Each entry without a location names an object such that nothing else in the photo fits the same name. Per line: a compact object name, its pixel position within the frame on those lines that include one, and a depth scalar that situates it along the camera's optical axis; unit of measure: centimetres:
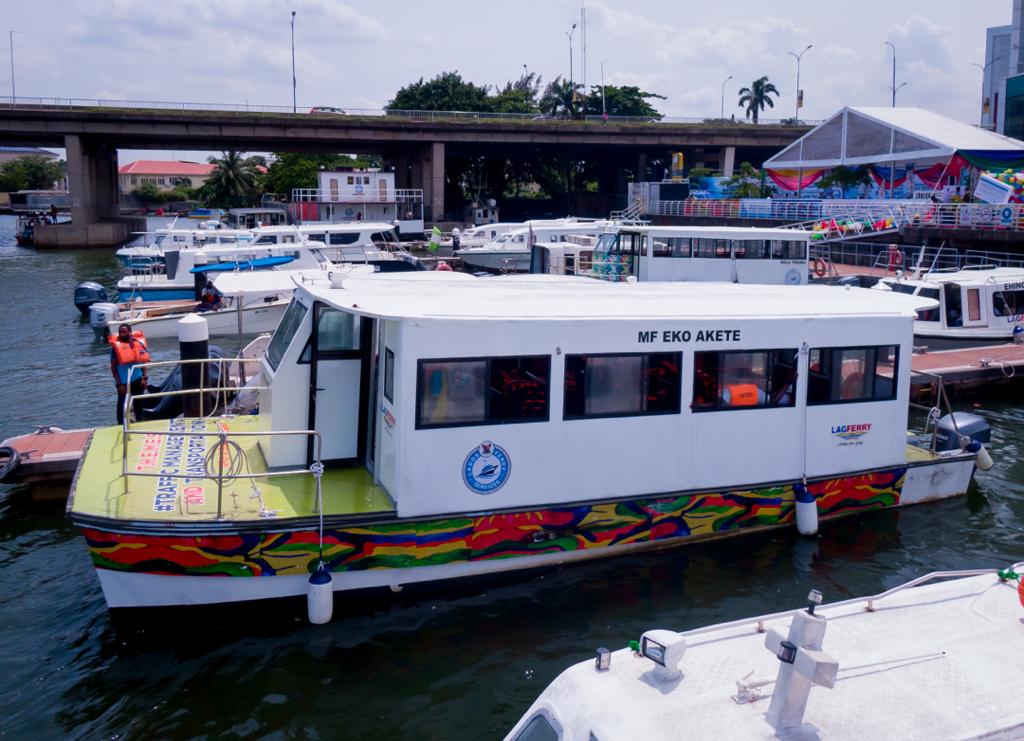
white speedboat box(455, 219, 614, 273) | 3903
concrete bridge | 5959
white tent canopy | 4172
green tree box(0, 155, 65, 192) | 13412
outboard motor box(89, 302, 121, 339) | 2720
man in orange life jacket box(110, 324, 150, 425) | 1469
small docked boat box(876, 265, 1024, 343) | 2283
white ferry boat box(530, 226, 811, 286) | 2612
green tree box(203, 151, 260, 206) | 8581
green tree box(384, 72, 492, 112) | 8412
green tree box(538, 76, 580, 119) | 8700
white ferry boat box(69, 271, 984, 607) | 890
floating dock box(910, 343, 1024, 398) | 1941
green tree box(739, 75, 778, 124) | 10162
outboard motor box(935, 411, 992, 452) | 1294
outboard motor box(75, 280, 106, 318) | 3127
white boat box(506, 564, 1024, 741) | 465
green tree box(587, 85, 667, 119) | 8862
